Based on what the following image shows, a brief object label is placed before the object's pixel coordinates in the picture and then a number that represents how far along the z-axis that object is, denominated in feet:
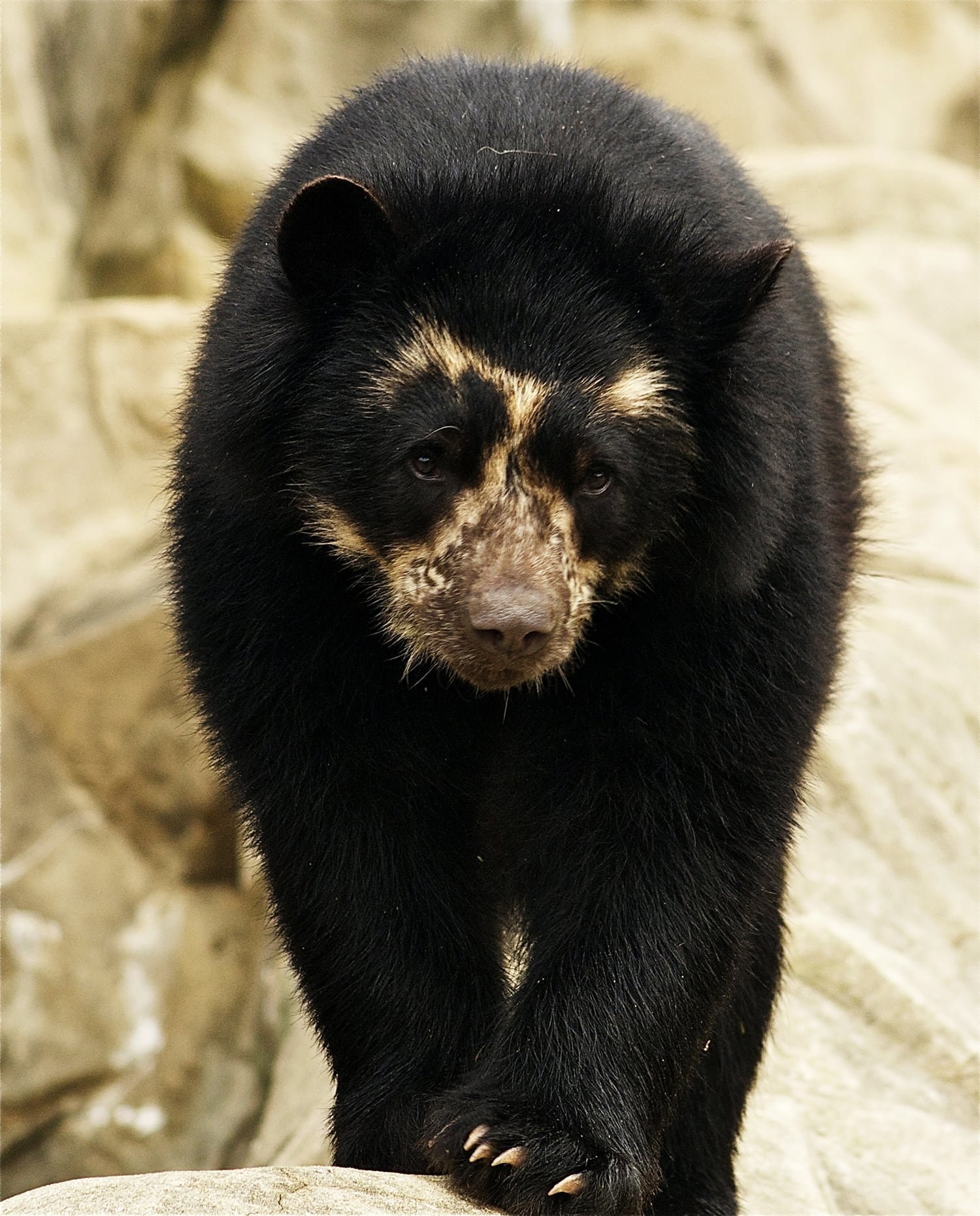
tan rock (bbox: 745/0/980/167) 53.47
